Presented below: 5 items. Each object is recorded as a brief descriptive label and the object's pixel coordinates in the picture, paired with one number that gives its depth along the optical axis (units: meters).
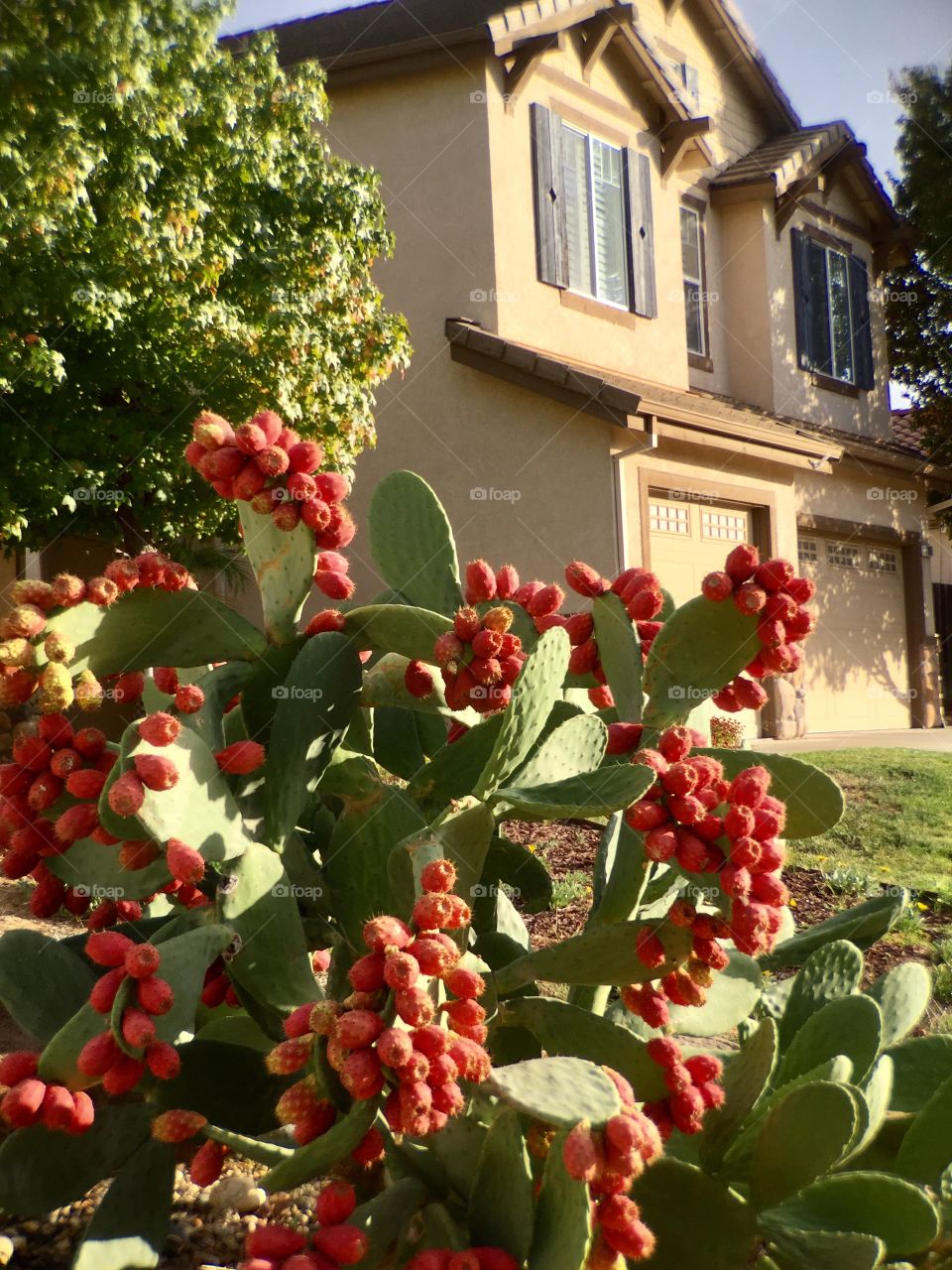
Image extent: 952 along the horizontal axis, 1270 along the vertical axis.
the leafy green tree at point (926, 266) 19.27
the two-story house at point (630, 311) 11.95
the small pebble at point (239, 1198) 3.00
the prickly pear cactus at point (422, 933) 1.61
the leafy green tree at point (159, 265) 7.56
